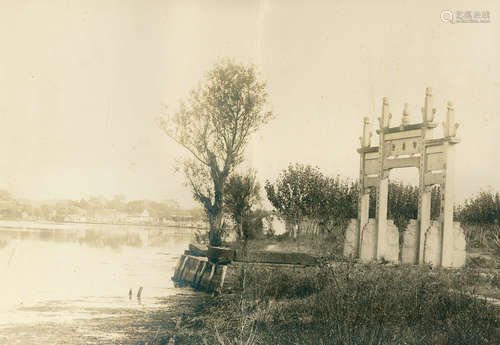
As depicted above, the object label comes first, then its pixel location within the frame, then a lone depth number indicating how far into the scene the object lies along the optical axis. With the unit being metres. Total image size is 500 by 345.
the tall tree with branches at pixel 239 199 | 21.26
